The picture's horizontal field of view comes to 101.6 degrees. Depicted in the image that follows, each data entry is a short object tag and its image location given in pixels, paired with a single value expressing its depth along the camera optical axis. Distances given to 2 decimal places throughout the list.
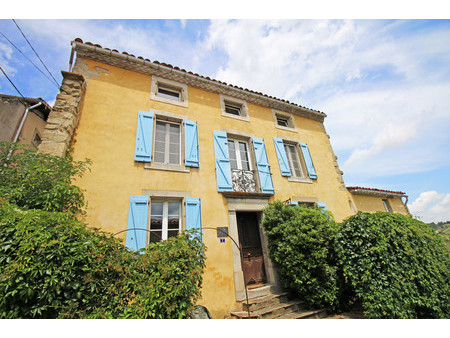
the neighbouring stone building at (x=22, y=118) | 6.04
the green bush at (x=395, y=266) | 3.56
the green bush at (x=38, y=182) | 3.30
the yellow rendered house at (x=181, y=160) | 4.68
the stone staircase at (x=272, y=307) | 4.32
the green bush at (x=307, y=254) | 4.56
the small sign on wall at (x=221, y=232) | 5.22
